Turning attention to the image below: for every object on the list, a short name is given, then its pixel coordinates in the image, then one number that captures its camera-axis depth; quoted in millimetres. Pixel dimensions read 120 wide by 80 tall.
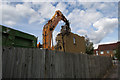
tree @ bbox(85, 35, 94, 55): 34906
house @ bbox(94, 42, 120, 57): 41100
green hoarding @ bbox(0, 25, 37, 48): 3197
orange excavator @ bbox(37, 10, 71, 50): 10117
